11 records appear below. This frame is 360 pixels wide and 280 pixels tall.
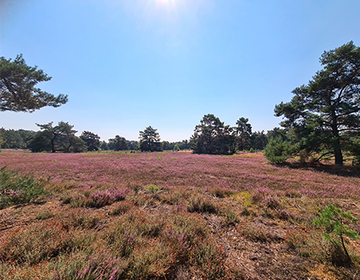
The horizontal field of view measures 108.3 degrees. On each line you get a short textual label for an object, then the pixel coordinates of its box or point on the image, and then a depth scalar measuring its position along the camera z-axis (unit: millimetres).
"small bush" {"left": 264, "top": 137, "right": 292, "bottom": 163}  16031
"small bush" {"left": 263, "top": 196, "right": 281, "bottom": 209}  5165
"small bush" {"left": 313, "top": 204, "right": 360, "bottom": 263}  2340
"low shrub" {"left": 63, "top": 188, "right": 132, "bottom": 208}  4957
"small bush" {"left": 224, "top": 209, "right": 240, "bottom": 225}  4078
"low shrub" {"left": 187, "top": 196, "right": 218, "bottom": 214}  4879
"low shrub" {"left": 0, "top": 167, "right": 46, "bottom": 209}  4682
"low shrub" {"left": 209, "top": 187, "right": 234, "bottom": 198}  6730
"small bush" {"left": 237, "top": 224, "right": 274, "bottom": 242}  3343
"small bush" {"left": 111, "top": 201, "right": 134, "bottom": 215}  4359
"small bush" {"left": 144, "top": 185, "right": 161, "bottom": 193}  6952
